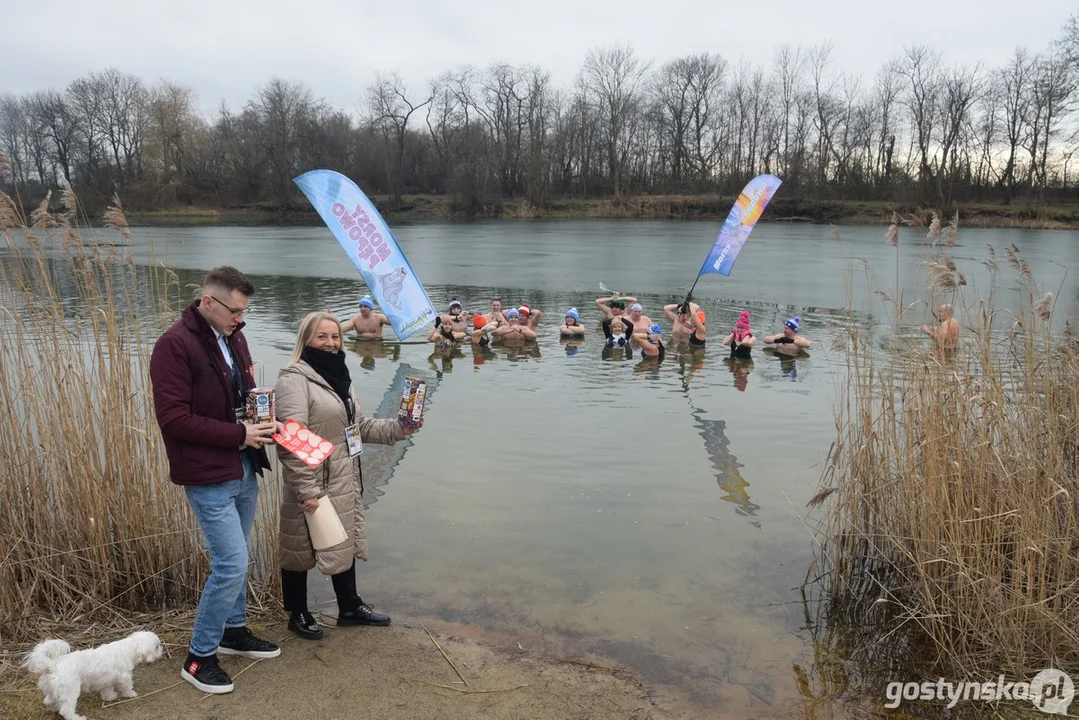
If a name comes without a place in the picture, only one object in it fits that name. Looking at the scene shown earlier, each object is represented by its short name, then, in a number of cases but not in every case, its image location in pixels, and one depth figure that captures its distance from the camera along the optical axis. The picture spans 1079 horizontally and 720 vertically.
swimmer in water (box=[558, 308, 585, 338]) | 14.38
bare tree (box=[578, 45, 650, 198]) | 73.56
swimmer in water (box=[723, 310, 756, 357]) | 12.55
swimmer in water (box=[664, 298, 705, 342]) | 13.88
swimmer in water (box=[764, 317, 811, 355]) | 12.84
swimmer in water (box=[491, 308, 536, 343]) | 14.09
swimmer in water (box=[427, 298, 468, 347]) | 13.71
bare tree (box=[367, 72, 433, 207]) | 79.50
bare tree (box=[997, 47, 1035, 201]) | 57.19
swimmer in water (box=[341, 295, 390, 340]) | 14.38
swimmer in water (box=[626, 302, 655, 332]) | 14.37
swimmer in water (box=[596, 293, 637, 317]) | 14.53
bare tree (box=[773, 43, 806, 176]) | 70.56
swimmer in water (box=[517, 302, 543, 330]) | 14.66
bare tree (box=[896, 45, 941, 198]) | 61.12
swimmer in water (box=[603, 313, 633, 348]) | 13.66
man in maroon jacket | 3.06
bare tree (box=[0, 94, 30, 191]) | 68.00
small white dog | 3.08
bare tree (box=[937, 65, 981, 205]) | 59.06
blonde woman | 3.54
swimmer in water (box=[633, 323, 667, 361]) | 12.78
